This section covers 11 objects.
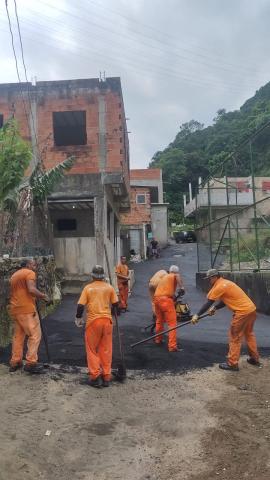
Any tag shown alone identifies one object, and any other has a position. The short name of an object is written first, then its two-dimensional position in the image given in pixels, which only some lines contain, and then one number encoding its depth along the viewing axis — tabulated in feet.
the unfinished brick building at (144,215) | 119.03
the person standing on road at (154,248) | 114.83
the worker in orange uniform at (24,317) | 24.88
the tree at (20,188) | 32.83
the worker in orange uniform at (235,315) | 25.64
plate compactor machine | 37.52
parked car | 146.51
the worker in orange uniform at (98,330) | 23.41
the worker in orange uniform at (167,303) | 29.78
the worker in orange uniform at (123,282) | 49.19
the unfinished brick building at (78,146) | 60.13
